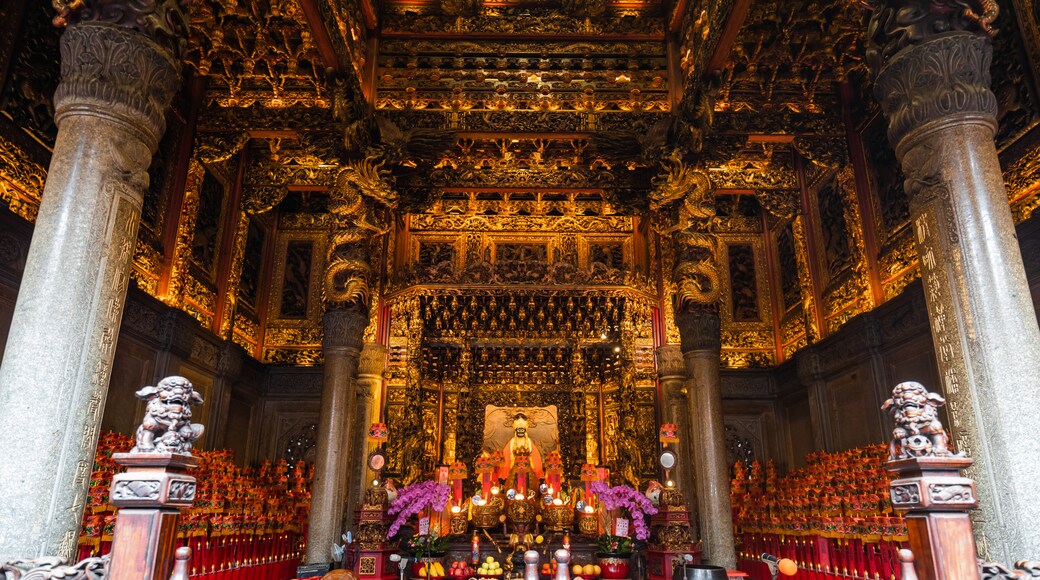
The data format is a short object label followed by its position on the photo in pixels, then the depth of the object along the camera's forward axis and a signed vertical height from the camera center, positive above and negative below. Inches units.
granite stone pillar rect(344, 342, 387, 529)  398.6 +47.8
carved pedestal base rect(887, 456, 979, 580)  109.3 -3.6
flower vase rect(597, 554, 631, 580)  336.5 -39.1
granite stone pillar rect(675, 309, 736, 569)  300.3 +31.1
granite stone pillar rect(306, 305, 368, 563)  310.5 +33.4
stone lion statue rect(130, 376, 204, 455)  110.8 +12.3
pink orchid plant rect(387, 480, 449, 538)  339.9 -3.8
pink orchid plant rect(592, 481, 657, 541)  339.9 -5.2
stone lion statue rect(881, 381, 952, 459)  116.3 +12.6
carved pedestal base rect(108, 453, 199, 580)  104.0 -3.9
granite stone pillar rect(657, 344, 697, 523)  394.6 +56.5
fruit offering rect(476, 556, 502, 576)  276.6 -33.3
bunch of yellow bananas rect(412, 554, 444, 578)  305.4 -37.3
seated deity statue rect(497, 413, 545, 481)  468.8 +31.4
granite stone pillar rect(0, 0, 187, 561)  128.3 +50.6
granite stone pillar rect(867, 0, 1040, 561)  134.9 +57.9
